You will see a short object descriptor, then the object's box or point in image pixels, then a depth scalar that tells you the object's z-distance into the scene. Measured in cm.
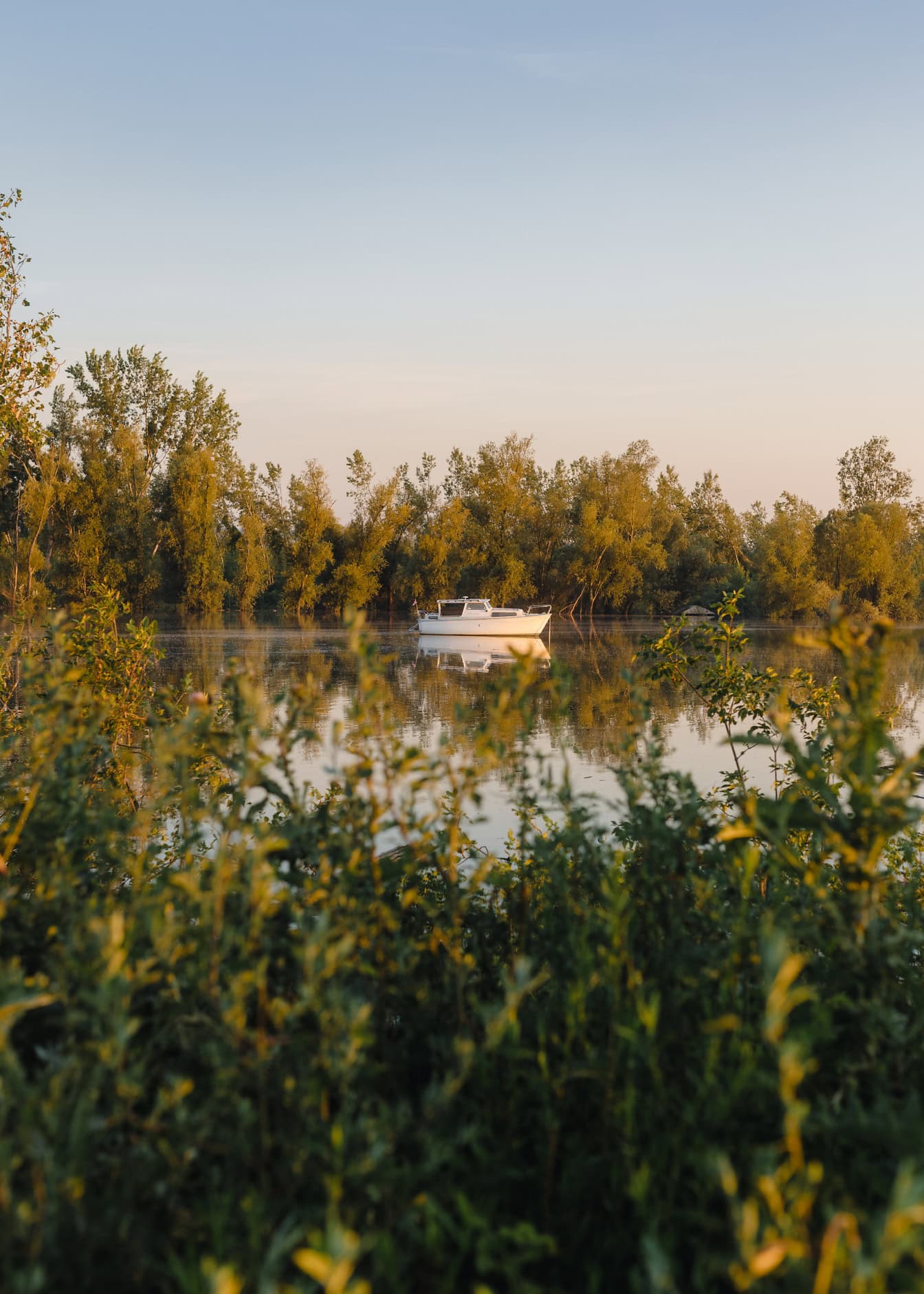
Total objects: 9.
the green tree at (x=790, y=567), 7362
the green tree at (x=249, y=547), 7181
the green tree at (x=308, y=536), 7506
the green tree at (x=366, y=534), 7625
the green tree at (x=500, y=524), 7919
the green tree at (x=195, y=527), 6588
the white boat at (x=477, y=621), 5459
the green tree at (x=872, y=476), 8519
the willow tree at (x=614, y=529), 7825
